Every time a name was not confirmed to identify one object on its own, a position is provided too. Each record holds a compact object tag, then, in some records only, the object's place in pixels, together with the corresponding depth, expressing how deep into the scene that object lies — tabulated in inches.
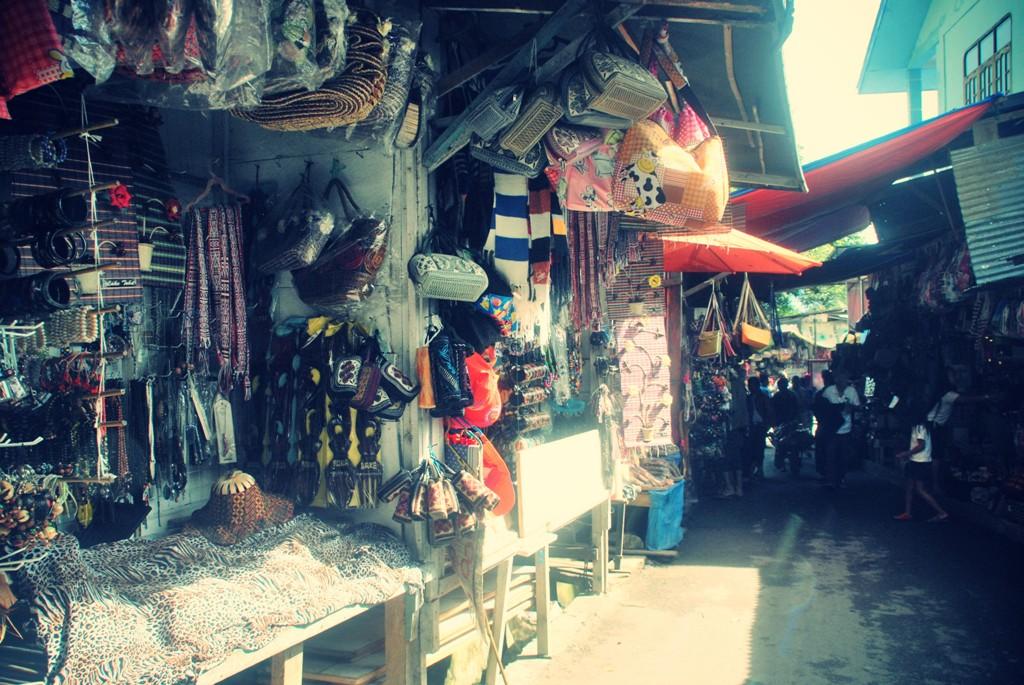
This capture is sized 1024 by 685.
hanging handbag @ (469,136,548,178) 194.7
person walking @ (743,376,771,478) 558.9
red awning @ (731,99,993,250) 305.7
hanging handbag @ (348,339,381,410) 179.3
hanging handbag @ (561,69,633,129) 172.1
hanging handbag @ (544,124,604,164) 197.8
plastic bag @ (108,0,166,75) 105.4
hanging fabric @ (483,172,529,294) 233.6
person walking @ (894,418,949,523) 414.0
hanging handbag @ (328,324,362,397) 178.1
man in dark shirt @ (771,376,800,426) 600.4
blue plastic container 353.7
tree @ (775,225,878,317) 1140.5
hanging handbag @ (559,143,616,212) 210.7
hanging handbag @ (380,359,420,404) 181.5
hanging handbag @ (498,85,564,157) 178.7
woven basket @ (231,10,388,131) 141.3
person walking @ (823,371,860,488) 523.5
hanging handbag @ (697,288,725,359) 435.8
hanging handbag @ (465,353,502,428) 201.0
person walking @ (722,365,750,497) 496.7
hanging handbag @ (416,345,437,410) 188.7
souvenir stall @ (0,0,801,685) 122.3
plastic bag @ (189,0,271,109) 109.0
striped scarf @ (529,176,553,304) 248.4
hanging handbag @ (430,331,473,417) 188.4
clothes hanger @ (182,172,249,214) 178.5
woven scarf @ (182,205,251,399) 177.2
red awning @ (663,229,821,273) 358.0
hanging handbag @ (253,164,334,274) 175.0
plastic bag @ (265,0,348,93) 122.6
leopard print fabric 122.0
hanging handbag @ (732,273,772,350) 440.8
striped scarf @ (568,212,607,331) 275.9
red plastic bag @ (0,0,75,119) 100.3
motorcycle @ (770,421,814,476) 603.2
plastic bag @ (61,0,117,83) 103.4
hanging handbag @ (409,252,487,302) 185.5
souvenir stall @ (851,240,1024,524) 373.7
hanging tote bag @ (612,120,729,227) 193.5
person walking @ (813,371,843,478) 529.7
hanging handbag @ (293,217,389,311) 181.2
